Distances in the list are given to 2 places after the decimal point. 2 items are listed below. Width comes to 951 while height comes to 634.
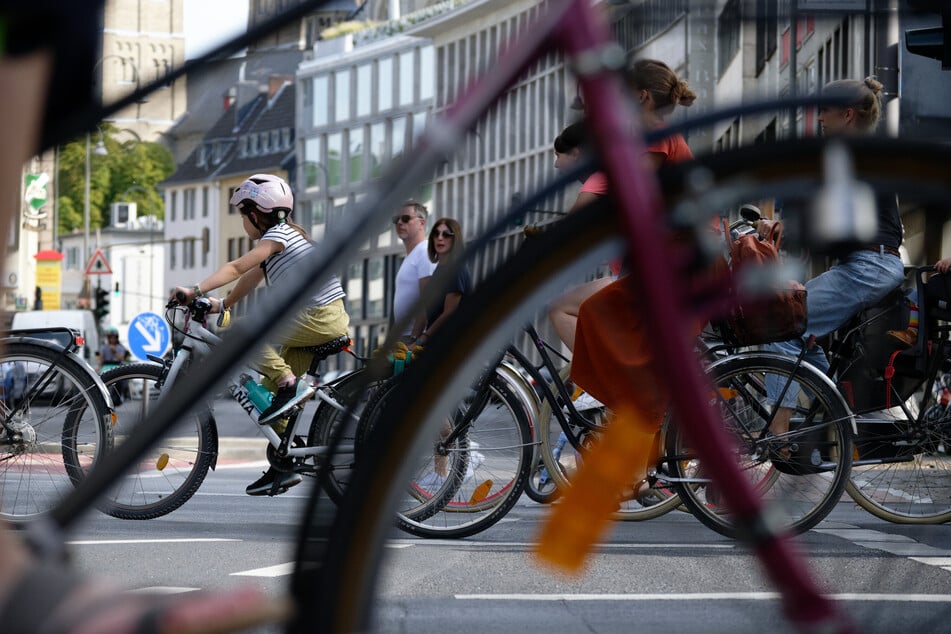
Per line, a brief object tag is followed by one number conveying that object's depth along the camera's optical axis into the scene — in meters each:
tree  102.50
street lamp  53.09
